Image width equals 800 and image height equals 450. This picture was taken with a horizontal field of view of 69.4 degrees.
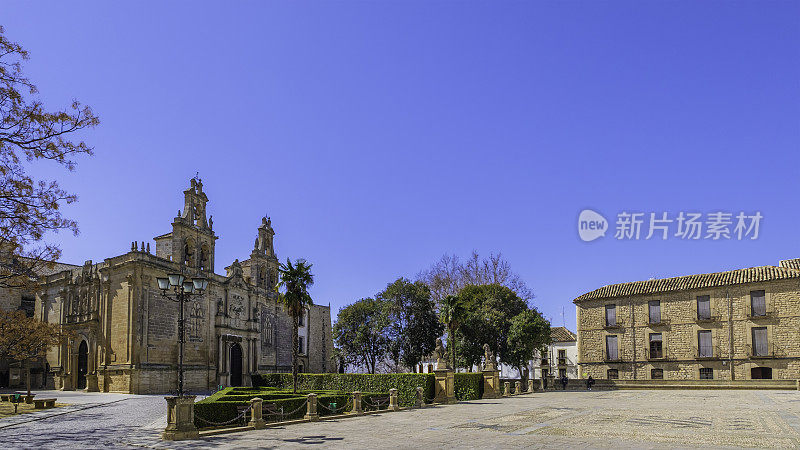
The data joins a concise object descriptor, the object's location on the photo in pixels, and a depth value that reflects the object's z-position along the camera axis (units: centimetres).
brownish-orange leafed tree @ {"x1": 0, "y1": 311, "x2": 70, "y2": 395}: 2584
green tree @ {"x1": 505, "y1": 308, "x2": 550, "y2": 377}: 4175
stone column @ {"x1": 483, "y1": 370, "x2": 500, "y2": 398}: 3572
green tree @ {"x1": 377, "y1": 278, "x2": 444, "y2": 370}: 4506
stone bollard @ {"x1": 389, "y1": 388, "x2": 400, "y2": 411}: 2499
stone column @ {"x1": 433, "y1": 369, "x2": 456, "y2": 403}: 3041
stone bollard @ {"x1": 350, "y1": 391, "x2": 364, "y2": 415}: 2264
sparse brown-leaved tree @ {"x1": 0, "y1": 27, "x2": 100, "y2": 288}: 1670
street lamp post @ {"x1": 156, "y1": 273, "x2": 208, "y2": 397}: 1681
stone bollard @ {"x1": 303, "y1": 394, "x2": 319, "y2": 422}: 2016
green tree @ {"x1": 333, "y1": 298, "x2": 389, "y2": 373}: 4593
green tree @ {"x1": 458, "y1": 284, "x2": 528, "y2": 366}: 4291
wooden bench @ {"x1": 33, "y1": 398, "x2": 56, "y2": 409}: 2408
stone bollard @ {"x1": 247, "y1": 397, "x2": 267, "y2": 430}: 1766
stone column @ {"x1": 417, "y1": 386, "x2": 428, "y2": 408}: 2770
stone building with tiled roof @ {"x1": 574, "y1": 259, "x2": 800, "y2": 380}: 4284
